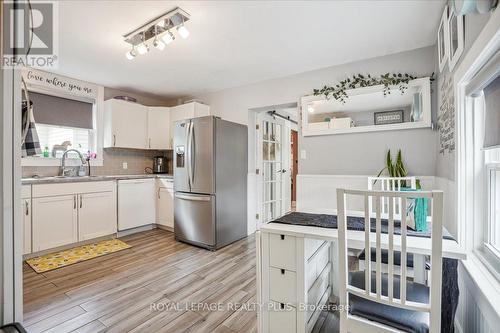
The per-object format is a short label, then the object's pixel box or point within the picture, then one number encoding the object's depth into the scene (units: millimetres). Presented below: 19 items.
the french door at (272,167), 4012
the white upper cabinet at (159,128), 4152
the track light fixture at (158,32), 2004
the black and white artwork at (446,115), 1744
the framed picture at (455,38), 1457
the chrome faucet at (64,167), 3354
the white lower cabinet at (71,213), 2769
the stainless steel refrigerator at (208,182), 3092
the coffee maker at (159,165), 4473
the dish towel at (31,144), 1268
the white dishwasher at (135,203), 3545
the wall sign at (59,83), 3076
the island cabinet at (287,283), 1426
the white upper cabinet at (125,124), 3701
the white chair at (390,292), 968
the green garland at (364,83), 2656
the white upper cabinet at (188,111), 3971
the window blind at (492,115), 1074
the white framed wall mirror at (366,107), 2547
